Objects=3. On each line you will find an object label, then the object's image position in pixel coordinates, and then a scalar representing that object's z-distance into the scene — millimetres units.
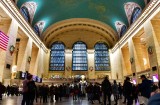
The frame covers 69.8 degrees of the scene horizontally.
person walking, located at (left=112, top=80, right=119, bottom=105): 5886
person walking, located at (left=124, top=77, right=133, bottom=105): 4252
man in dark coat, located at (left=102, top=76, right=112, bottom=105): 4679
